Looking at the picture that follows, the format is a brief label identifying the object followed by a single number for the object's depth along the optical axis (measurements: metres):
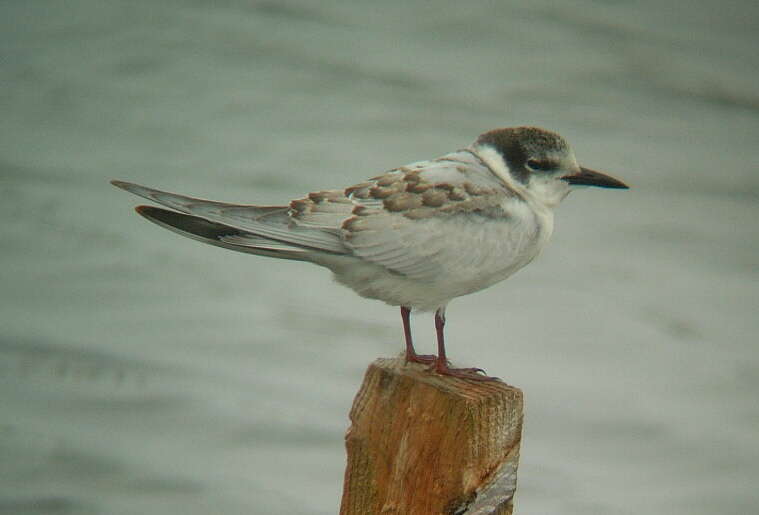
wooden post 4.54
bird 5.51
